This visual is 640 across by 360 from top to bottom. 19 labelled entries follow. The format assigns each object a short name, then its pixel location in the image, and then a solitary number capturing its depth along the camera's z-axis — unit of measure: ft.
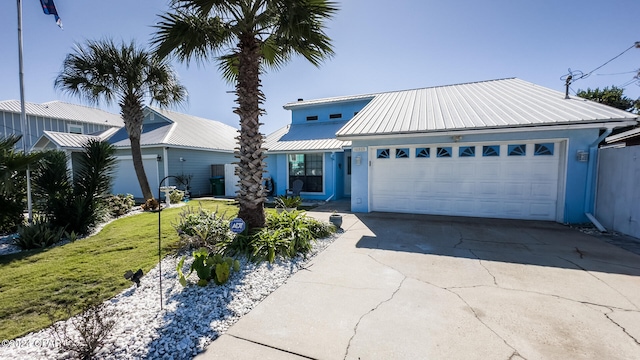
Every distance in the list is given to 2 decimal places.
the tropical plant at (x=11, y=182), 17.61
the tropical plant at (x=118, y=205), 30.76
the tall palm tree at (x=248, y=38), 16.03
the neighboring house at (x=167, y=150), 48.16
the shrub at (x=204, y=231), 17.38
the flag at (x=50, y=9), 33.22
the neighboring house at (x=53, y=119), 67.92
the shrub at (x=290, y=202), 25.85
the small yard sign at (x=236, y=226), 15.52
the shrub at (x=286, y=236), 15.97
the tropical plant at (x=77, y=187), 23.13
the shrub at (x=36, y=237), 20.18
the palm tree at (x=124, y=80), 32.17
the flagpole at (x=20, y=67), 30.14
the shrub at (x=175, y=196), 39.99
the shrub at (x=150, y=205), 35.01
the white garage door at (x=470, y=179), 25.53
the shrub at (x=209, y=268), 12.27
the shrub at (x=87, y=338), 7.77
